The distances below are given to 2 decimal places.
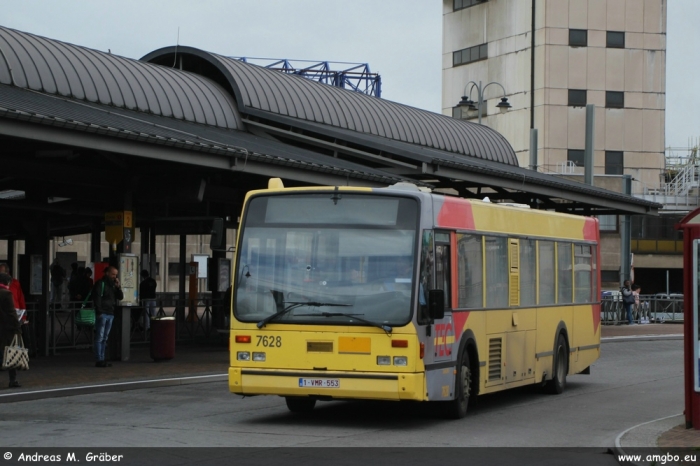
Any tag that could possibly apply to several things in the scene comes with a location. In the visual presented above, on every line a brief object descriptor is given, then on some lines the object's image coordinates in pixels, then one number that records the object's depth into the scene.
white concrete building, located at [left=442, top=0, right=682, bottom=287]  79.19
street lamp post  45.63
